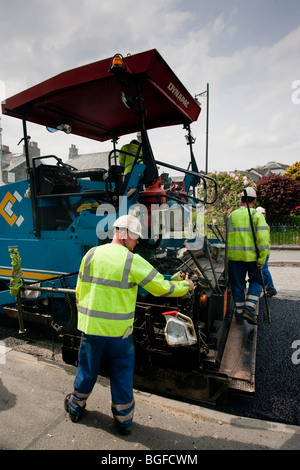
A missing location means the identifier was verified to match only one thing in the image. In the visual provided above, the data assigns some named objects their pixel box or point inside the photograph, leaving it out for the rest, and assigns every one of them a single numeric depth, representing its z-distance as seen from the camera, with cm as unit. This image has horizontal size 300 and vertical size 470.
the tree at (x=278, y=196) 1266
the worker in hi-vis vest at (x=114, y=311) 217
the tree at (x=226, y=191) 1193
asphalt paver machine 257
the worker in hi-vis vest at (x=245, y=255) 357
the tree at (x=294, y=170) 2407
